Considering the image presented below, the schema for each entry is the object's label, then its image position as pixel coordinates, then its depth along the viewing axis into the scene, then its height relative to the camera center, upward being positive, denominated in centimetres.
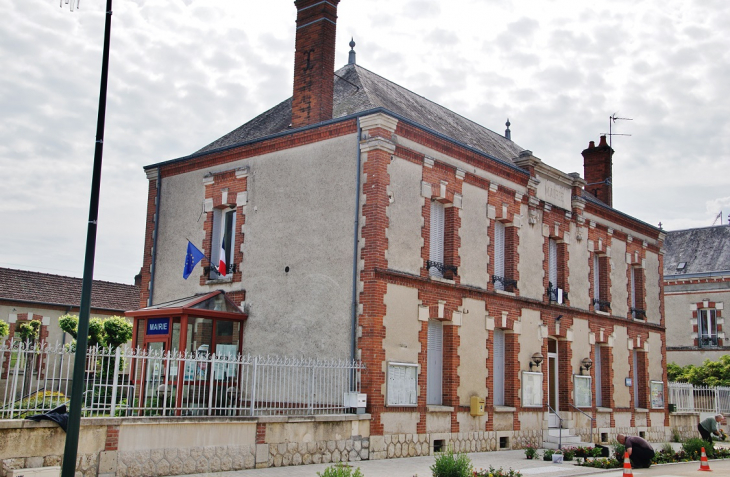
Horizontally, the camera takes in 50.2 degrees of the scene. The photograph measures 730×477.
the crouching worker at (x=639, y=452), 1675 -152
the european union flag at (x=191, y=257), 1944 +272
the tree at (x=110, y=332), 2619 +112
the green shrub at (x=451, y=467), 1185 -139
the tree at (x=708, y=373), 3406 +39
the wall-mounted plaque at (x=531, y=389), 2122 -32
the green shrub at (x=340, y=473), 921 -119
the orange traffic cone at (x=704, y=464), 1617 -169
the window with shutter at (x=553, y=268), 2350 +334
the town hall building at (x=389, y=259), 1738 +283
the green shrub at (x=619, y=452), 1735 -162
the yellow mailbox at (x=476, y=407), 1898 -76
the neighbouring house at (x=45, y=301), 3228 +269
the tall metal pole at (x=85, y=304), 941 +73
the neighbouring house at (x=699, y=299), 3709 +396
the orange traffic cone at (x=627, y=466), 1310 -145
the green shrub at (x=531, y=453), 1802 -173
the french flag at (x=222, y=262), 1972 +266
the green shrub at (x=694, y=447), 1933 -160
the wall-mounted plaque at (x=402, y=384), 1698 -23
